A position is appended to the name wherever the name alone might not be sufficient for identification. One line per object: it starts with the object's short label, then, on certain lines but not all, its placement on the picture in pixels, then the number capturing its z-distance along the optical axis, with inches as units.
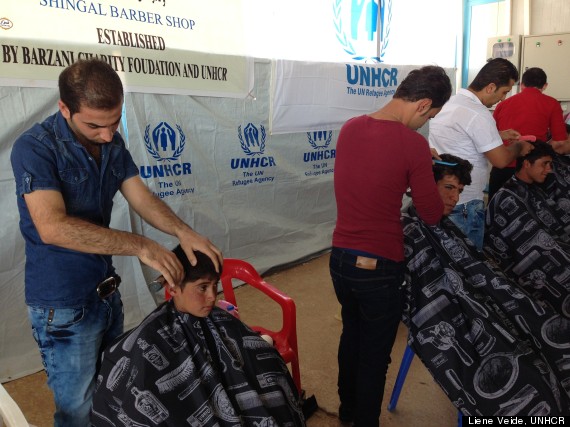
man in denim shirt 43.6
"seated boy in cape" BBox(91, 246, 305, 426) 48.1
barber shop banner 84.6
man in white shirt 84.4
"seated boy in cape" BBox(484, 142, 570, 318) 90.0
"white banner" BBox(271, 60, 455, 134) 133.3
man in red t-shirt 145.3
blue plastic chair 74.4
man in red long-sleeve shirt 57.4
